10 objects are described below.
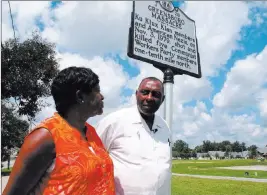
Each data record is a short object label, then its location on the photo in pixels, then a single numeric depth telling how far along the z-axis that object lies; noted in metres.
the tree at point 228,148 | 81.07
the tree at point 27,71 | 8.04
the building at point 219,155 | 75.56
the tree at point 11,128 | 9.48
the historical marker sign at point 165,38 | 2.53
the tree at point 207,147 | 83.00
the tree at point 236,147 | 81.07
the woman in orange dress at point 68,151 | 0.95
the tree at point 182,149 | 75.89
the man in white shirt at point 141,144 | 1.41
